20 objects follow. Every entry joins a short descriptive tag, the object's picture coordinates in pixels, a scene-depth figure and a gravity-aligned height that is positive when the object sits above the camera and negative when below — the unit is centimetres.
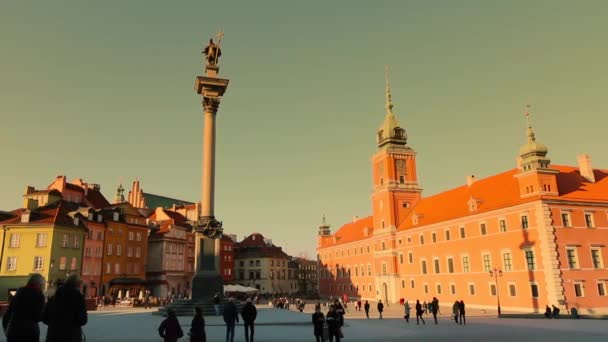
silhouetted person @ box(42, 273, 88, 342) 652 -39
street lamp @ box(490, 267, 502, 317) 4819 +43
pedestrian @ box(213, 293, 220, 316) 2956 -125
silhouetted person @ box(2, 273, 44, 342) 689 -38
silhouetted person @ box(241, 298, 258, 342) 1698 -118
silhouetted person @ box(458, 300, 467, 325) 2839 -185
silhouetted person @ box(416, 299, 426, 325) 2920 -198
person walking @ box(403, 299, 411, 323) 3102 -214
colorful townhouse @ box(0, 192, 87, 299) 5166 +508
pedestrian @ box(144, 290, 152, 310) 4677 -177
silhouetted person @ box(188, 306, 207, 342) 1208 -118
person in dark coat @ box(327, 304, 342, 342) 1588 -154
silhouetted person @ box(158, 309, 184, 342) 1105 -106
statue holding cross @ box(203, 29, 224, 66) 3712 +1905
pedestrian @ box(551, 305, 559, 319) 3625 -293
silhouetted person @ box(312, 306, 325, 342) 1608 -147
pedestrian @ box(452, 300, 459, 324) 2883 -207
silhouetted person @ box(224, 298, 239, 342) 1662 -117
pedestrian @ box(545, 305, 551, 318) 3617 -293
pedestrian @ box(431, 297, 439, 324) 2906 -174
